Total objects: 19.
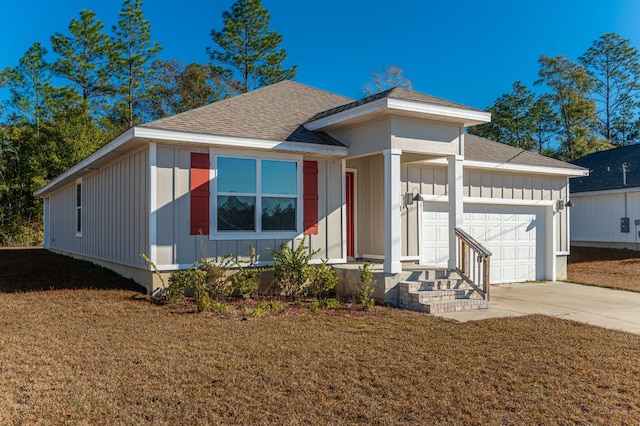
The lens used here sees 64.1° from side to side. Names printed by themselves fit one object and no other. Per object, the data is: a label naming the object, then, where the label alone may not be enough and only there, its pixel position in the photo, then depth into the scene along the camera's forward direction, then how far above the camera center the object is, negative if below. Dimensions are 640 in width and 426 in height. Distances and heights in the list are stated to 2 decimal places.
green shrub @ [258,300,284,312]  7.66 -1.17
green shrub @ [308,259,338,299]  8.66 -0.86
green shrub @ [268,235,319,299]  8.58 -0.72
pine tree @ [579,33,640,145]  34.38 +10.16
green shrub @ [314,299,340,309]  7.96 -1.16
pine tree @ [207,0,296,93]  30.09 +10.76
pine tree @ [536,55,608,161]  33.00 +8.77
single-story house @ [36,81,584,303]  8.42 +0.84
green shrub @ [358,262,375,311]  7.83 -0.93
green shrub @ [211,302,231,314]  7.38 -1.15
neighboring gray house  17.95 +0.96
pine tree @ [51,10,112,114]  29.17 +9.98
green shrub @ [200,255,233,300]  8.01 -0.83
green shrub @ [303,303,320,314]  7.54 -1.20
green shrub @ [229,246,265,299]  8.38 -0.81
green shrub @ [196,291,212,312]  7.31 -1.07
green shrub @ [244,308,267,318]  7.17 -1.19
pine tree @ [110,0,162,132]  29.84 +9.89
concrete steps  7.94 -1.05
